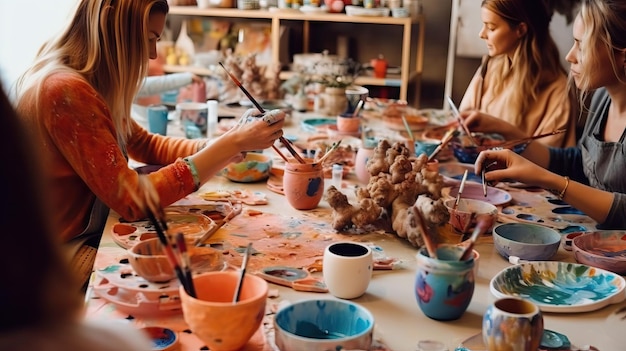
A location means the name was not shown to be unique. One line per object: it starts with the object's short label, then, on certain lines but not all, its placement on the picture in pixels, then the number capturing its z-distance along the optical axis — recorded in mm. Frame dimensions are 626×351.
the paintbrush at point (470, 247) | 1183
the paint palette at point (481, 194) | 1998
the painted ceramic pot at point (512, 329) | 1122
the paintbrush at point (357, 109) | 2766
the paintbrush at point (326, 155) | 1873
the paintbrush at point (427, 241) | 1247
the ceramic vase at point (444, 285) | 1252
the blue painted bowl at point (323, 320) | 1184
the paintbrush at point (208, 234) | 1490
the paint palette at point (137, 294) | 1278
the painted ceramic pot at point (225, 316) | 1110
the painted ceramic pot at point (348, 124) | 2728
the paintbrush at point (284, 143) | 1853
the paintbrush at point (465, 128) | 2430
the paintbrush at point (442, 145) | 2115
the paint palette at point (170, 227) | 1589
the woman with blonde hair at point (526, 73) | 2875
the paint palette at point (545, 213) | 1826
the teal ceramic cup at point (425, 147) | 2391
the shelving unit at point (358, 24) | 4496
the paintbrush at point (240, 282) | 1166
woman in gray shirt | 1848
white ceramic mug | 1336
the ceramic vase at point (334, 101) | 3014
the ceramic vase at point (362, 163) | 2090
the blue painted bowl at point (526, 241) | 1551
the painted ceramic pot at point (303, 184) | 1837
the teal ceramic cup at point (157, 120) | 2518
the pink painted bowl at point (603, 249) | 1510
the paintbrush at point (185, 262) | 1097
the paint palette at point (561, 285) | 1367
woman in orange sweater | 1679
